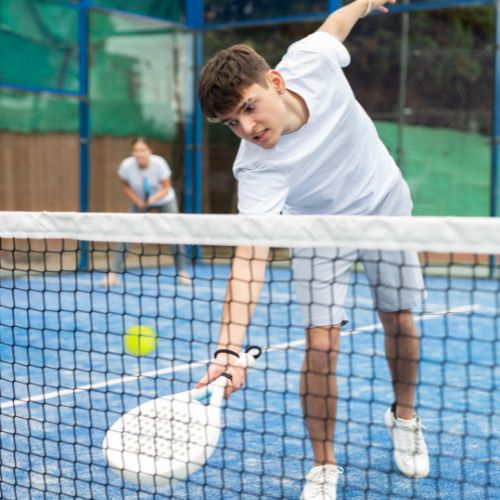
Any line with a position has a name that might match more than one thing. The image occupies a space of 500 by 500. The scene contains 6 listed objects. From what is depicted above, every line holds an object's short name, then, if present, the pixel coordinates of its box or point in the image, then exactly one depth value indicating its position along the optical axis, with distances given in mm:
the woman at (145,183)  8219
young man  2250
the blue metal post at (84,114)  9555
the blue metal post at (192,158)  10719
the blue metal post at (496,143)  8617
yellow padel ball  4570
